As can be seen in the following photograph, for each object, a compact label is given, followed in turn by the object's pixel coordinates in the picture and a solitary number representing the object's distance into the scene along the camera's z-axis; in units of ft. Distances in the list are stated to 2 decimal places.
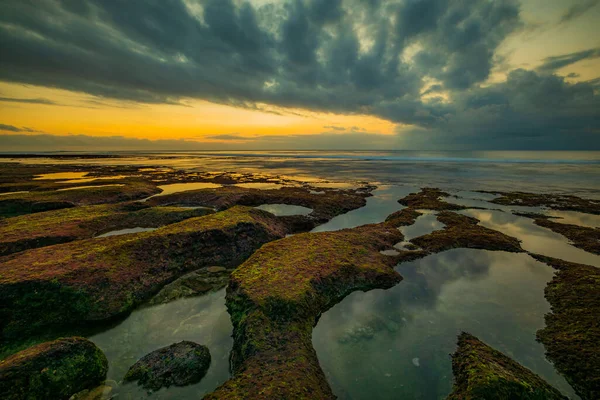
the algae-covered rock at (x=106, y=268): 29.76
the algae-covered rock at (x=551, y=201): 91.81
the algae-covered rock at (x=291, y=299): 20.01
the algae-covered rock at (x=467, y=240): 54.95
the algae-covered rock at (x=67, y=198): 82.58
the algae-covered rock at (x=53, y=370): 18.78
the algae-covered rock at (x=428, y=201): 93.92
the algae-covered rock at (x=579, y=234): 55.03
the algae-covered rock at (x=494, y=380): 19.27
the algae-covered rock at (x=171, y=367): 22.35
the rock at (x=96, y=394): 20.93
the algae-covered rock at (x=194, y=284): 36.32
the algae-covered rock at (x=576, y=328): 22.76
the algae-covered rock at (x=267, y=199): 88.17
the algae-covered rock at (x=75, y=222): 47.88
